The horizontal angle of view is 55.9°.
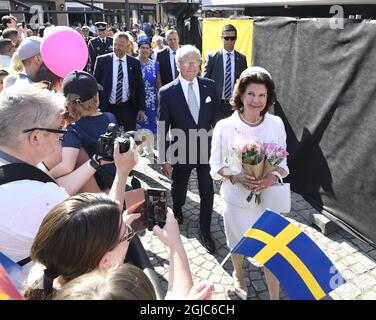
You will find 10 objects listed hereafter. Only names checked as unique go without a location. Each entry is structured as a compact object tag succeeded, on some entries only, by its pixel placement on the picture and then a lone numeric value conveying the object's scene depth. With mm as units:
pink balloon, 3531
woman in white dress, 2754
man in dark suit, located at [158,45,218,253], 3664
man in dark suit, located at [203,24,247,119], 5695
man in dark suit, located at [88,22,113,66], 8922
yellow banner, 6207
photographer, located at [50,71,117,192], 2414
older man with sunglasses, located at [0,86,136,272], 1491
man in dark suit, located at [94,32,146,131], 5164
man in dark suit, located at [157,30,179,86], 6527
